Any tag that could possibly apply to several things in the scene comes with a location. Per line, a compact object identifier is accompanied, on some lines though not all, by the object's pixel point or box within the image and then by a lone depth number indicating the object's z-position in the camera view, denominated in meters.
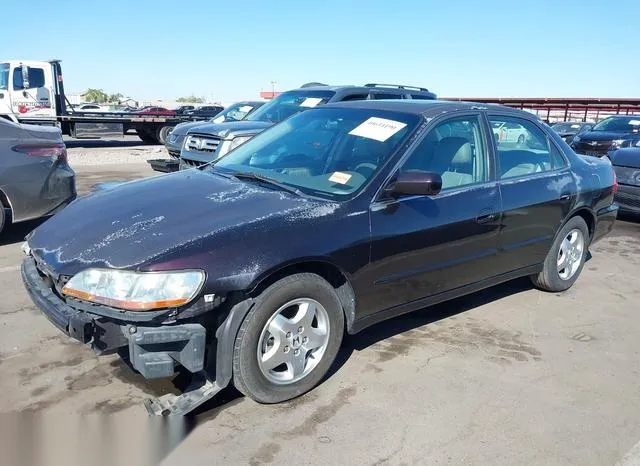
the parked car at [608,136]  12.45
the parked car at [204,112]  21.91
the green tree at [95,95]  86.12
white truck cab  17.20
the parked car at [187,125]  11.16
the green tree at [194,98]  110.74
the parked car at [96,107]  29.59
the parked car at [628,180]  8.08
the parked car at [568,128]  16.60
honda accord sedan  2.74
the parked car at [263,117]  8.41
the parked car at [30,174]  5.89
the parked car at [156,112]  20.25
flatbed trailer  17.27
